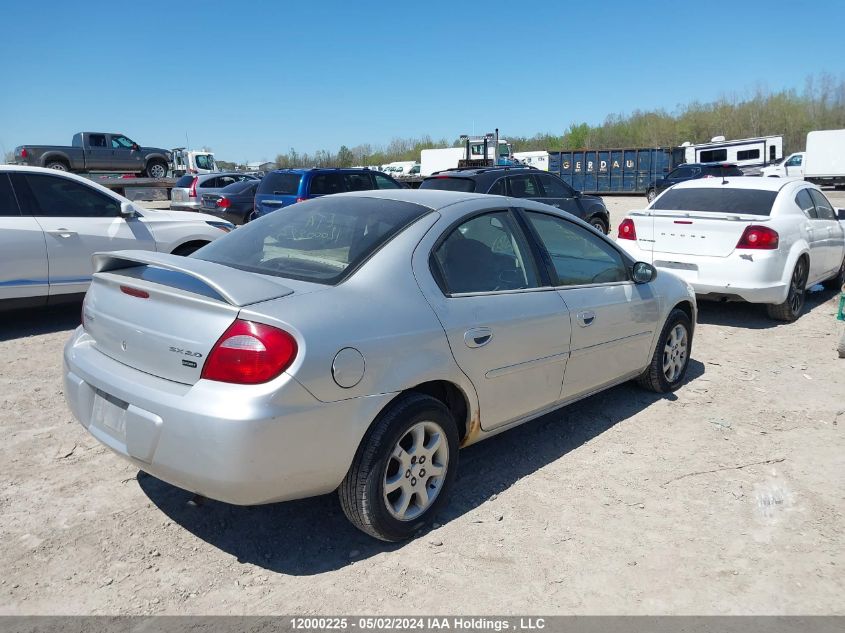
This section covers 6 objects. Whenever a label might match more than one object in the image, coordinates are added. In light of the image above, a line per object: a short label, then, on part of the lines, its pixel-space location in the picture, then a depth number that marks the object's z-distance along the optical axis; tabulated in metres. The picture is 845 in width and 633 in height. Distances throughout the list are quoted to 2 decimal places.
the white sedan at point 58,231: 6.84
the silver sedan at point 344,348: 2.66
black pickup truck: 25.94
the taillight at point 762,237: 7.24
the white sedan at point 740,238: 7.27
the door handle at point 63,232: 7.12
